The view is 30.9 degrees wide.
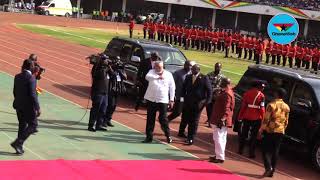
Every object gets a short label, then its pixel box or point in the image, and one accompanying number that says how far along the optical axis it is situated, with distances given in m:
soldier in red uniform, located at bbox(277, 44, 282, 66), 35.03
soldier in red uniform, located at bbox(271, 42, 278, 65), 35.34
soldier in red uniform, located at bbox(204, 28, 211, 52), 40.19
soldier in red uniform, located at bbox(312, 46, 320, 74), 32.94
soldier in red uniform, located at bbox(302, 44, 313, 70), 33.62
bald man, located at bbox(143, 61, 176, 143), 11.32
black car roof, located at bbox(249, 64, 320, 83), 11.98
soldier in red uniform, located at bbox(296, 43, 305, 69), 33.94
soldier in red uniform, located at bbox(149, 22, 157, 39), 43.14
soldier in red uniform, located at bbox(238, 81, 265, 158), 11.21
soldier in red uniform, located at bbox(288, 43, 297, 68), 34.22
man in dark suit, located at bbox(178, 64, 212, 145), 11.88
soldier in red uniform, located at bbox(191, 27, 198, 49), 40.59
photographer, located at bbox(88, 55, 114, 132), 11.87
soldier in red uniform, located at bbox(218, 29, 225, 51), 39.68
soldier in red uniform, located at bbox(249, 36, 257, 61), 37.00
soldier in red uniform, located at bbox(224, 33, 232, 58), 37.66
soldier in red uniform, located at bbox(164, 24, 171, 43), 42.38
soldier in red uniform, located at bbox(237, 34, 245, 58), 37.61
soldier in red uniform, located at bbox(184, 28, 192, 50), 40.61
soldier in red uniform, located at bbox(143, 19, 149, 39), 43.99
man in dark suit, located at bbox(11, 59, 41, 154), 9.26
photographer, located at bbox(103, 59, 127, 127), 12.39
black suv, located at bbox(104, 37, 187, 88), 16.64
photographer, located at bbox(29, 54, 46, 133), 10.20
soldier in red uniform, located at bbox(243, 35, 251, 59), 37.27
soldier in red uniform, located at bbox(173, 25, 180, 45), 41.69
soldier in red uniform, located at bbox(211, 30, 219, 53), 39.62
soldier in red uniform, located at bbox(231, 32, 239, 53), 38.28
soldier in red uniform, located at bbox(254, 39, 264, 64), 34.75
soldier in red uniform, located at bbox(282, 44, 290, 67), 34.47
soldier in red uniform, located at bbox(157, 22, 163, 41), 42.81
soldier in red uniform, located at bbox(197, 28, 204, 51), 40.44
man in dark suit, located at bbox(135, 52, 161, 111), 13.59
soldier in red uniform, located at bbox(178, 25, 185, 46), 41.31
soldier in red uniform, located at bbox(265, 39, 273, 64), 35.50
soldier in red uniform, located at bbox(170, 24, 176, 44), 41.98
